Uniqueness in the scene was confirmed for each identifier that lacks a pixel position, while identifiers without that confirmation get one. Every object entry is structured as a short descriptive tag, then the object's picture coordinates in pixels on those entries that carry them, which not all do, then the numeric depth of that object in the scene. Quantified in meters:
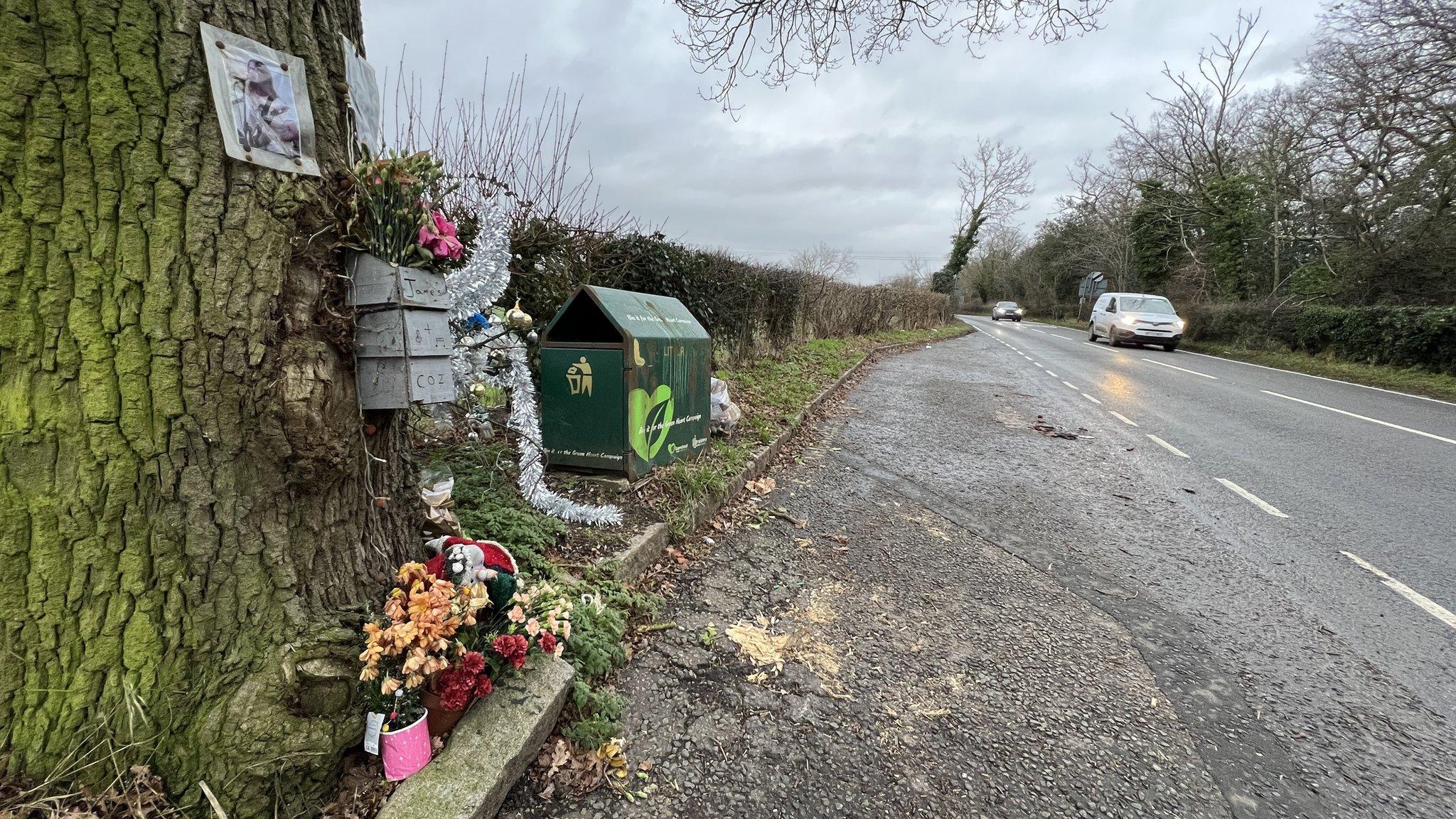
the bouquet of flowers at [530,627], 1.85
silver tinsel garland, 3.15
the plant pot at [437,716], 1.73
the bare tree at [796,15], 5.03
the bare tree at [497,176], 4.28
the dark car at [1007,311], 42.44
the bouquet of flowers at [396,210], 1.67
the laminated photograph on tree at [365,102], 1.79
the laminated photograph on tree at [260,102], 1.44
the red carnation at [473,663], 1.75
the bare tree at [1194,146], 23.91
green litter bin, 3.60
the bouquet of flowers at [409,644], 1.59
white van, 17.67
